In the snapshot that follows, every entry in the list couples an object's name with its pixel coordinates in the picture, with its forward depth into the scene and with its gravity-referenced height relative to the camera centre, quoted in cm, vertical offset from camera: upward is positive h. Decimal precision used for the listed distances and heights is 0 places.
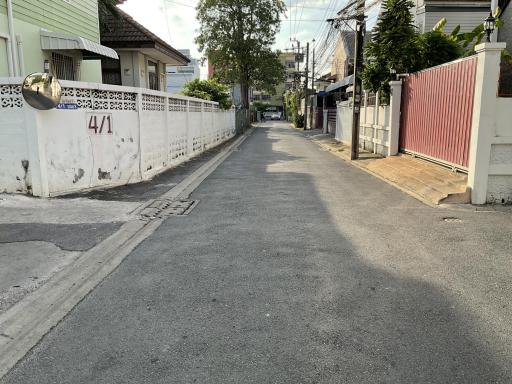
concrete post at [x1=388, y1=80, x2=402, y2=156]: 1360 -31
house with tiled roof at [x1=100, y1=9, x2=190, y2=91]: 1770 +222
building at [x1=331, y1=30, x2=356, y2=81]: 4066 +469
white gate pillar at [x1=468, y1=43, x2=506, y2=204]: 770 -13
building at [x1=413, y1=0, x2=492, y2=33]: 2223 +440
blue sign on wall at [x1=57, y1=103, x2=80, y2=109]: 808 +2
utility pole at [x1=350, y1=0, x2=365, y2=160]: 1576 +68
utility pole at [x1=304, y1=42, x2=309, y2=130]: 4481 +150
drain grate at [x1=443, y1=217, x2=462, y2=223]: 690 -167
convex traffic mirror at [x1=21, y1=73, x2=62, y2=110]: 746 +27
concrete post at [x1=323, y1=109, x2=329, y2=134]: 3504 -117
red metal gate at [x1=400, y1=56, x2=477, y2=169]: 892 -13
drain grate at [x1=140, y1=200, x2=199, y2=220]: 724 -166
